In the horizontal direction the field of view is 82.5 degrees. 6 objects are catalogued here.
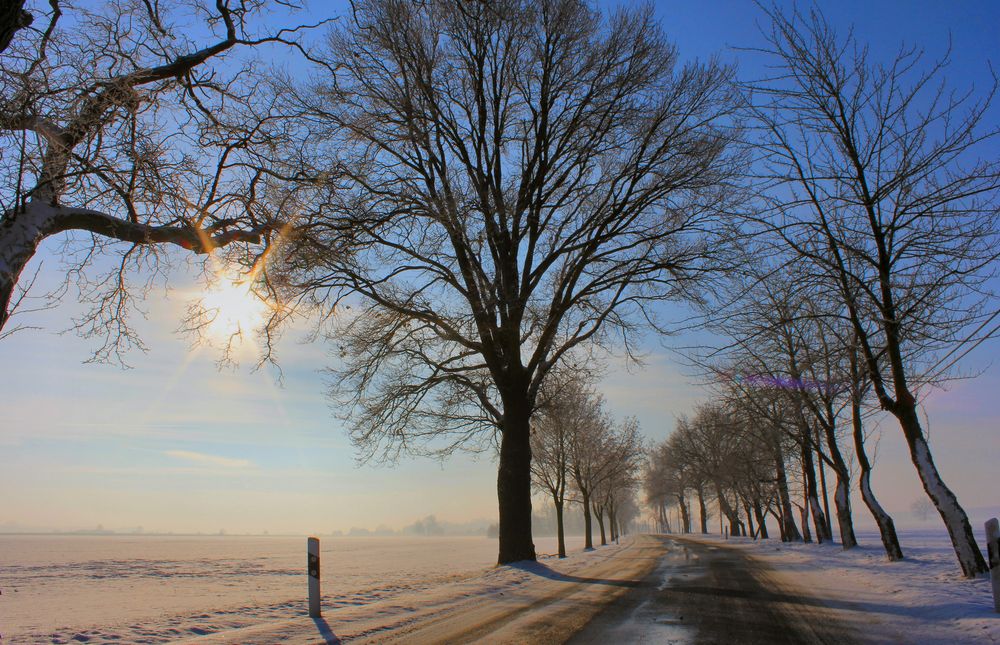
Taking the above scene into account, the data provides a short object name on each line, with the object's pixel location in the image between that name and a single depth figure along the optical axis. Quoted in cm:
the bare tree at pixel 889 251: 838
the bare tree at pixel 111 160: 464
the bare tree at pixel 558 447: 3133
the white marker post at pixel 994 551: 643
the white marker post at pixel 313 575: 722
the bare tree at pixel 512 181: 1316
